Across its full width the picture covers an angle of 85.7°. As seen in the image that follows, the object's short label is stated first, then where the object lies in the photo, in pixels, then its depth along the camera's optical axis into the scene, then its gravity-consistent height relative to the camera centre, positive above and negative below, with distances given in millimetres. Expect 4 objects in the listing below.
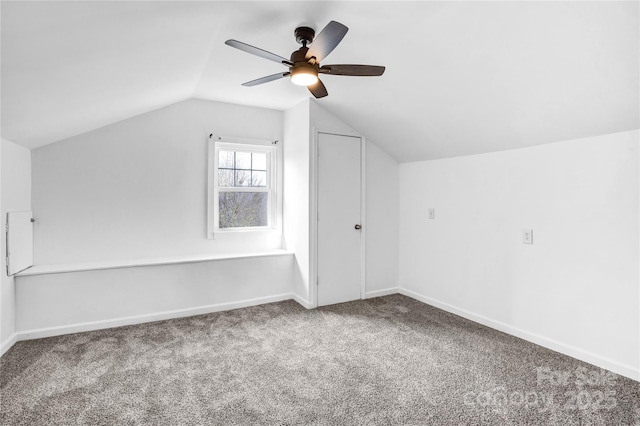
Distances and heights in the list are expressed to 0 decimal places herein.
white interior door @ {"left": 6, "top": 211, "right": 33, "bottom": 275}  2857 -252
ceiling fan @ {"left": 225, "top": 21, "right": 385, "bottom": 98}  2007 +963
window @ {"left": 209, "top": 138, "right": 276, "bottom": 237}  4164 +311
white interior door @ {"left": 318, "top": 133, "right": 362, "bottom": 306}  4027 -82
